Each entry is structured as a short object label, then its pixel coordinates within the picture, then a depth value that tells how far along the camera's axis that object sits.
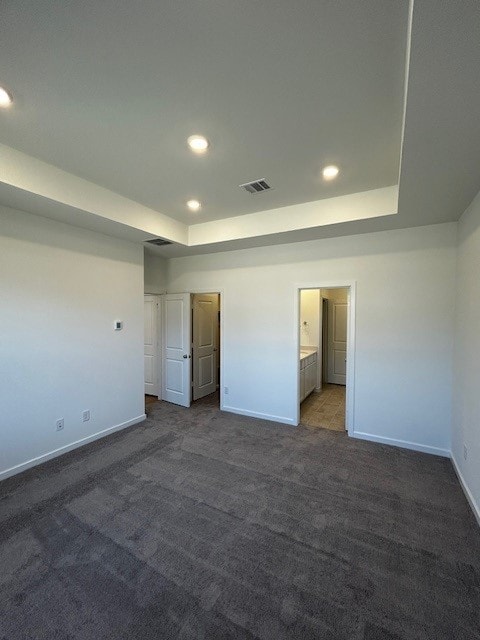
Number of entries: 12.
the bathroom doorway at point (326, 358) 4.00
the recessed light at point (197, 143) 2.27
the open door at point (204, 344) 5.61
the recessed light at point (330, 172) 2.70
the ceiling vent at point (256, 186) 3.01
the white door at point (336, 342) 7.00
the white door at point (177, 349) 5.16
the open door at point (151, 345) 5.75
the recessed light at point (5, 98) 1.79
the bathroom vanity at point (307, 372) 5.25
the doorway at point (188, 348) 5.18
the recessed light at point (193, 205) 3.54
